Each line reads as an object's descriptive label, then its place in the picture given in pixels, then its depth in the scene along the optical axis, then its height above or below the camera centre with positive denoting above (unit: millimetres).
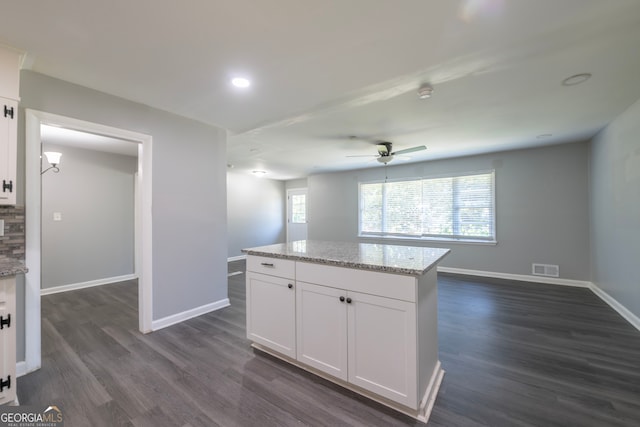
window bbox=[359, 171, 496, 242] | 5160 +103
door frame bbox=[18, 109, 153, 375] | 2102 -78
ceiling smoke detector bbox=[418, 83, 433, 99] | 2363 +1102
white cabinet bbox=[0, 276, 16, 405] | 1542 -727
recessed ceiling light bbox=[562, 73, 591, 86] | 2225 +1138
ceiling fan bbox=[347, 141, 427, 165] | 3957 +960
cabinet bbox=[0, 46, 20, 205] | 1818 +652
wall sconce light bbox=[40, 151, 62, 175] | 3583 +785
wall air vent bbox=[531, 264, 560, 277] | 4527 -1005
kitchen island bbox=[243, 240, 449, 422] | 1616 -729
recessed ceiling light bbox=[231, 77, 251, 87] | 2271 +1149
